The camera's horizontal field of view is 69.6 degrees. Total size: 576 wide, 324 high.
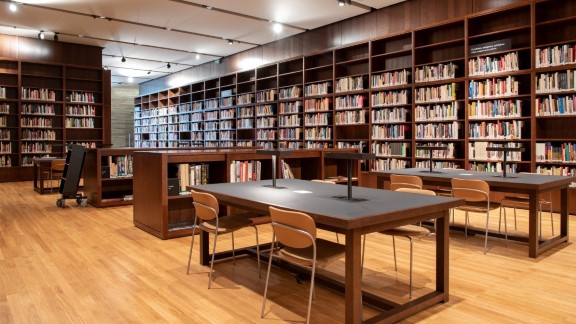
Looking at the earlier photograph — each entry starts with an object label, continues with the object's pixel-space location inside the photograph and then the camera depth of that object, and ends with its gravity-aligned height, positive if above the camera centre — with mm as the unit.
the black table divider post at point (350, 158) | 2740 +0
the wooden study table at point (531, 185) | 3797 -268
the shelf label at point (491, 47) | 6297 +1723
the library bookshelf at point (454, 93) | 5941 +1131
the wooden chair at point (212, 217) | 3090 -505
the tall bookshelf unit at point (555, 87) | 5711 +978
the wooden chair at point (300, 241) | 2305 -485
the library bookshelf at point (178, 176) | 4621 -214
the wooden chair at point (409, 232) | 2918 -531
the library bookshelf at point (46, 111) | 10398 +1298
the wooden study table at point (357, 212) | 2191 -313
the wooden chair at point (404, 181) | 4387 -257
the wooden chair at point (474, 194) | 3992 -363
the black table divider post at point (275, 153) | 3521 +46
